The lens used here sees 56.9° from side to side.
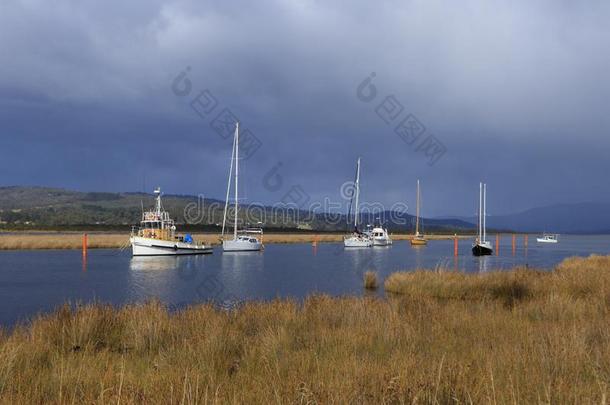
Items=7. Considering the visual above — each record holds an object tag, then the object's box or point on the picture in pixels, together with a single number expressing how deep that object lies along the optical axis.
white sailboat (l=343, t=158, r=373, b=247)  90.06
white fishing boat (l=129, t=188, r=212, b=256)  62.31
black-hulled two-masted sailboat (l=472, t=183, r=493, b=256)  70.31
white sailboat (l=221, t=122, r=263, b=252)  68.38
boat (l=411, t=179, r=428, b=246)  106.80
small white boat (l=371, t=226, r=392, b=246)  97.75
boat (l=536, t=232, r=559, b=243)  146.90
